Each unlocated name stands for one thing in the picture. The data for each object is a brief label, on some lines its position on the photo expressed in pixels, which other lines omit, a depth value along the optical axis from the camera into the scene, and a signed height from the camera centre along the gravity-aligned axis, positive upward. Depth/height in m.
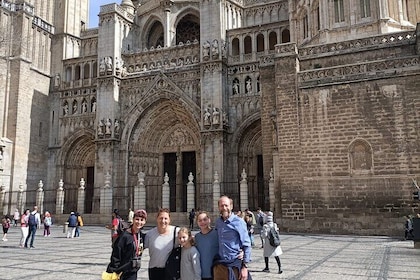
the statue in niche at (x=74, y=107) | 29.77 +6.75
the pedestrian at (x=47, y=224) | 16.89 -0.88
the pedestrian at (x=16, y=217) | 24.19 -0.84
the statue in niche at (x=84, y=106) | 29.30 +6.71
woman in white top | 4.18 -0.44
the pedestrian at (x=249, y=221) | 12.37 -0.66
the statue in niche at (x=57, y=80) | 30.55 +8.91
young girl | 4.04 -0.57
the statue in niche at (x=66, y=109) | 29.88 +6.64
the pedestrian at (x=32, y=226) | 12.80 -0.72
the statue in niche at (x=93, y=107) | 28.77 +6.52
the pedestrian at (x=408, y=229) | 13.77 -1.06
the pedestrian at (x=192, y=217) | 20.22 -0.82
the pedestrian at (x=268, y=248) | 8.04 -0.96
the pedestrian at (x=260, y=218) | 13.58 -0.61
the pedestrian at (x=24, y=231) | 12.95 -0.88
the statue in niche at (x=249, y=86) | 25.03 +6.78
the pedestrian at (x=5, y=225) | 14.94 -0.79
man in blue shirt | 4.18 -0.46
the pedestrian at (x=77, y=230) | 16.79 -1.15
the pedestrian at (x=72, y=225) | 15.84 -0.88
